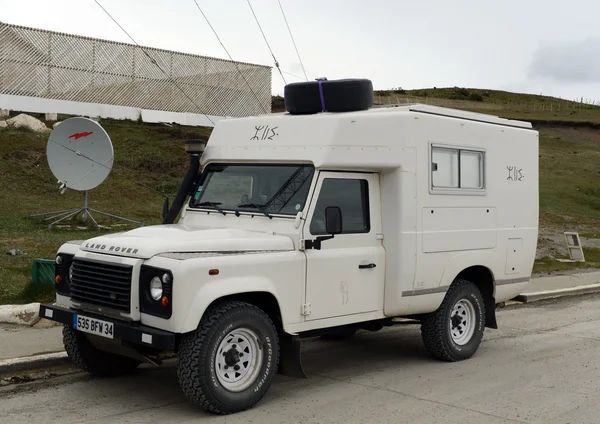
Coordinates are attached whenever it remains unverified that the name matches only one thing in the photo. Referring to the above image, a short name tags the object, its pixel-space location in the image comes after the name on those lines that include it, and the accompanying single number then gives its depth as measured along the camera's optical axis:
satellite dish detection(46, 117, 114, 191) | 17.91
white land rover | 6.62
